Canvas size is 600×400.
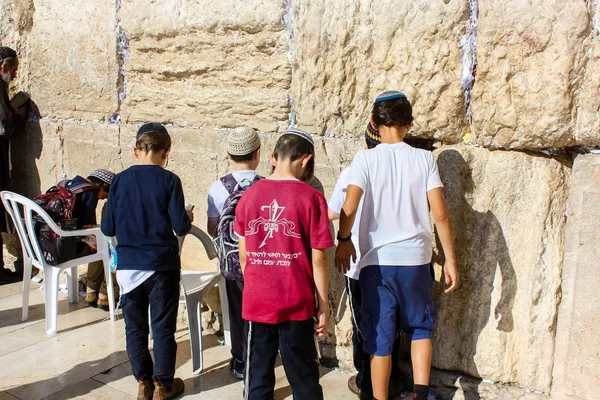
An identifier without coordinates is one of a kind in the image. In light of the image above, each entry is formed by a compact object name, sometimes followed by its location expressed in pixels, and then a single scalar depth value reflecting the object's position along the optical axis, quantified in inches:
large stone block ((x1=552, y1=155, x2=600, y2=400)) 111.3
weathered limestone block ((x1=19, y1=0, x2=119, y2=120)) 186.4
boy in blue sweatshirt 122.2
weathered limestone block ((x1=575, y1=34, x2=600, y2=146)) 106.8
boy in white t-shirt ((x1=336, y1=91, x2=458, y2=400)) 109.7
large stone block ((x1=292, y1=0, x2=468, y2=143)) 122.9
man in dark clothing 200.2
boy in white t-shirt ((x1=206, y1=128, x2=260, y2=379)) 128.2
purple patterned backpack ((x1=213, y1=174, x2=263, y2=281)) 125.2
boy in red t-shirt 101.5
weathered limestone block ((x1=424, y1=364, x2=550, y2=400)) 122.3
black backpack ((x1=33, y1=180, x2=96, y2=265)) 161.5
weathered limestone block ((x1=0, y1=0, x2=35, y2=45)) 205.8
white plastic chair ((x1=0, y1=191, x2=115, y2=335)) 161.0
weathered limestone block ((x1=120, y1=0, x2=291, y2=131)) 151.8
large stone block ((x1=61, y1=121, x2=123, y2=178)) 187.2
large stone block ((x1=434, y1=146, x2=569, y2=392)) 117.6
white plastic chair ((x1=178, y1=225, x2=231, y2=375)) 141.6
